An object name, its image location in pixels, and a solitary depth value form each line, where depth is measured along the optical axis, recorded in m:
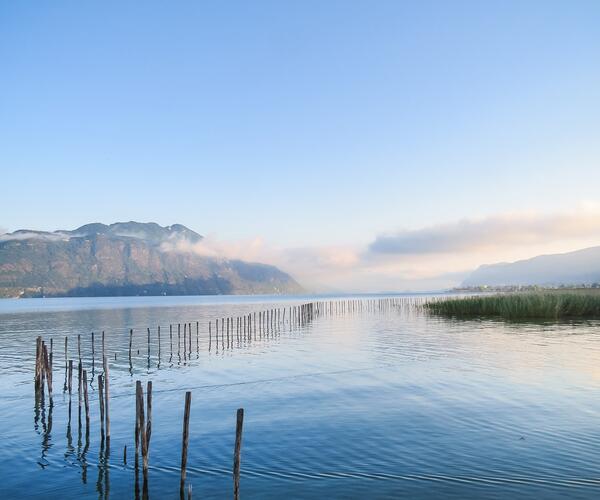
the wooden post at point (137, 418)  11.52
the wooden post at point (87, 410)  16.07
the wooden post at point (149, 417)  11.77
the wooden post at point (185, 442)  10.76
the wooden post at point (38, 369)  22.12
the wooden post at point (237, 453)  9.49
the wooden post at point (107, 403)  14.70
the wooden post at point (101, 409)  15.83
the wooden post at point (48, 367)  20.75
